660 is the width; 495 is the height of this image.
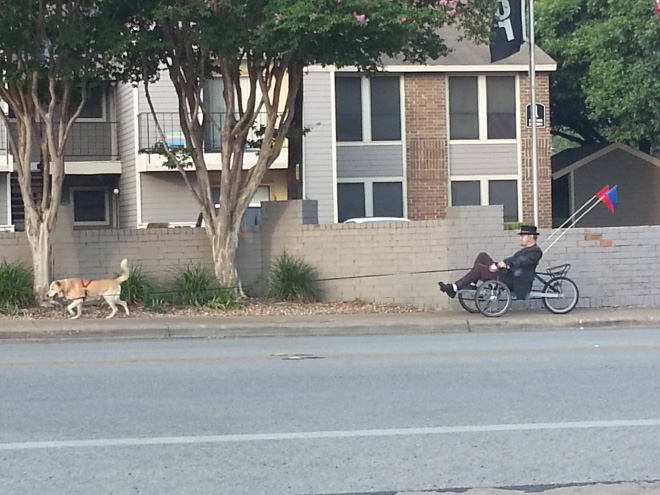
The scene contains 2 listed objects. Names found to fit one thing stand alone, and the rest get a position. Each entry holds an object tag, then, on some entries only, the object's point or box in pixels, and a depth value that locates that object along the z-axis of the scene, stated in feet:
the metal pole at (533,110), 82.58
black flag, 74.33
